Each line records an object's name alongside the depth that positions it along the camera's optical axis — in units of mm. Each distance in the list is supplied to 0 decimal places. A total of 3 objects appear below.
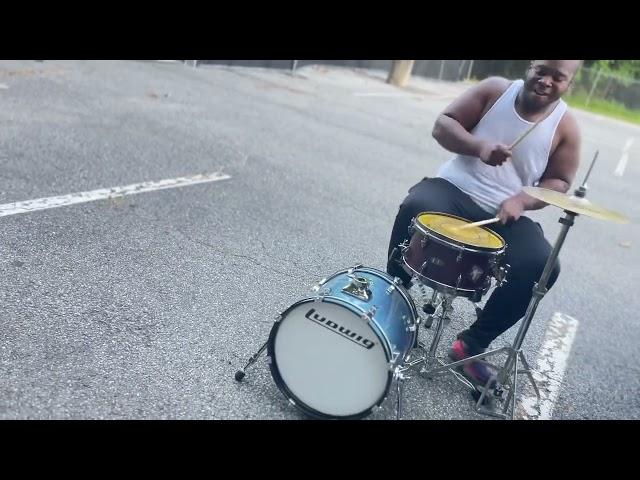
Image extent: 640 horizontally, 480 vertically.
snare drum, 2410
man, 2820
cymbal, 2273
